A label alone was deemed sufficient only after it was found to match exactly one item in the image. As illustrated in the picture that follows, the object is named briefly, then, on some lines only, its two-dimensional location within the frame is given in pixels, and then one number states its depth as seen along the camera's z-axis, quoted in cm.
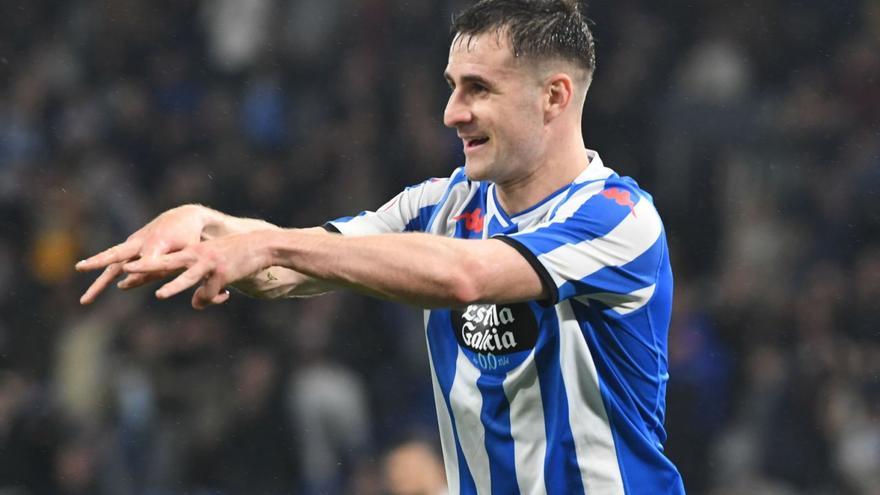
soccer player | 655
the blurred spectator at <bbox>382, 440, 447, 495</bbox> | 1241
